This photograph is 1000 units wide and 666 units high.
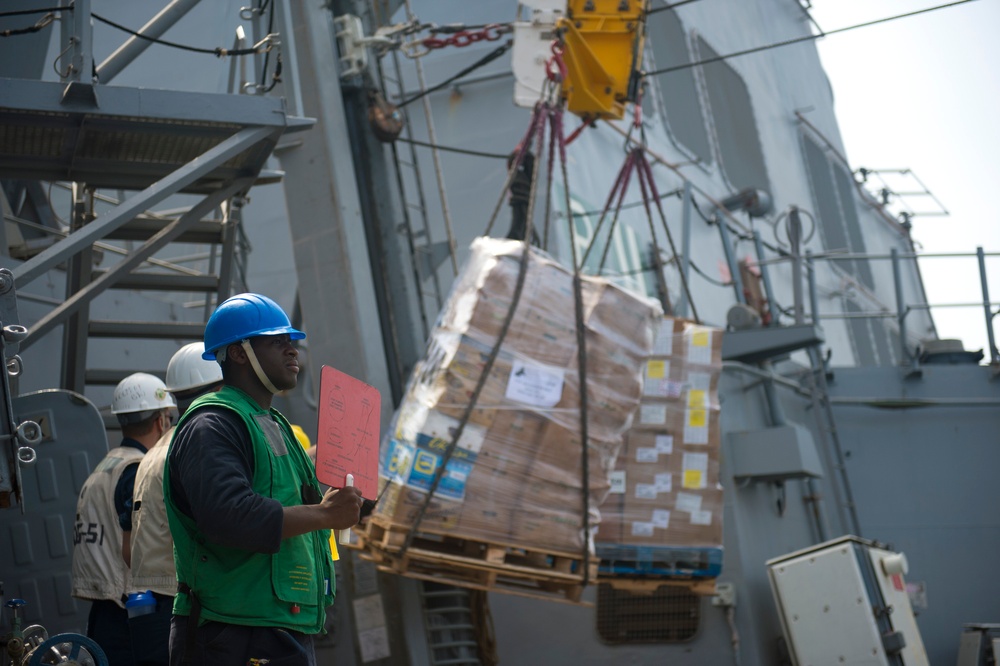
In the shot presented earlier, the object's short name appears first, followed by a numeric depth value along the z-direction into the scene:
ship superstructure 5.76
